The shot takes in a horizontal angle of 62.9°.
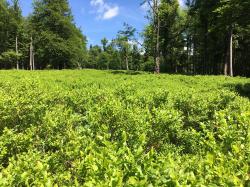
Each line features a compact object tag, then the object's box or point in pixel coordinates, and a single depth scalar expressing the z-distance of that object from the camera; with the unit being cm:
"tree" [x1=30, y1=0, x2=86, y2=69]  3989
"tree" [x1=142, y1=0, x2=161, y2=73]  2364
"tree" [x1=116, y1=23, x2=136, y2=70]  3902
